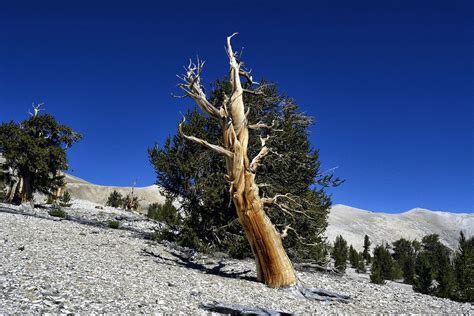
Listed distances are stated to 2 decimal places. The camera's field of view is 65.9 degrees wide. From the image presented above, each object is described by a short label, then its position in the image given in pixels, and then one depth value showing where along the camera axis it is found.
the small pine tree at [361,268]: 32.66
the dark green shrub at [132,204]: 45.44
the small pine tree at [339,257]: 29.78
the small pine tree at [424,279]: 23.61
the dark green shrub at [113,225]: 18.37
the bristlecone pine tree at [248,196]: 8.92
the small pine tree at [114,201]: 52.66
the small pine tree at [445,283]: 22.62
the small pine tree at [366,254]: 46.03
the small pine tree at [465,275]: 22.69
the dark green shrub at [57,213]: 18.53
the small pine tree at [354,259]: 35.62
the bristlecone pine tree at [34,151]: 22.53
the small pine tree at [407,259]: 31.53
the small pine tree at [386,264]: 33.46
